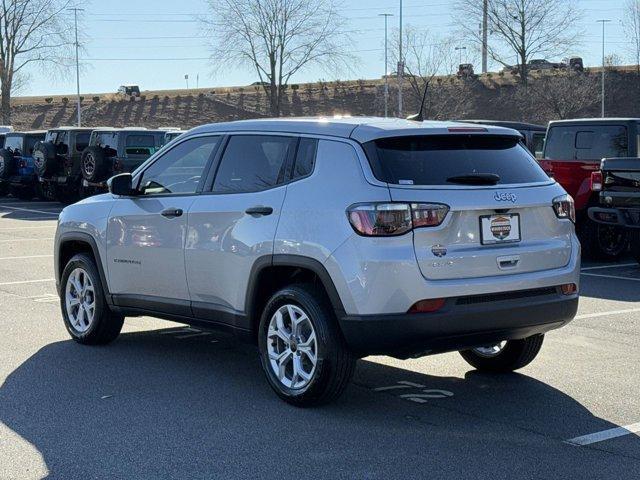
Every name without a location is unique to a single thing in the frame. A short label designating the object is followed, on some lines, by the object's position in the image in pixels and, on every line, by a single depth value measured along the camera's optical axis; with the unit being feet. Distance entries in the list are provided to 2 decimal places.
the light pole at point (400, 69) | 173.99
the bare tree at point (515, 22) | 238.68
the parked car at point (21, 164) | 93.81
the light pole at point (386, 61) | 199.00
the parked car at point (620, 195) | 40.32
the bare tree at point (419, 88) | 197.90
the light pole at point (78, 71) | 229.93
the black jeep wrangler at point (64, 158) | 85.40
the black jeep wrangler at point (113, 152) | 76.23
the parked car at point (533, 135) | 57.11
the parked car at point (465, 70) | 258.78
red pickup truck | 46.39
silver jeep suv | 18.24
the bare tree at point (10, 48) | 229.25
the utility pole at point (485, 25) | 235.73
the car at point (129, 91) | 326.03
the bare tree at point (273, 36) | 201.46
